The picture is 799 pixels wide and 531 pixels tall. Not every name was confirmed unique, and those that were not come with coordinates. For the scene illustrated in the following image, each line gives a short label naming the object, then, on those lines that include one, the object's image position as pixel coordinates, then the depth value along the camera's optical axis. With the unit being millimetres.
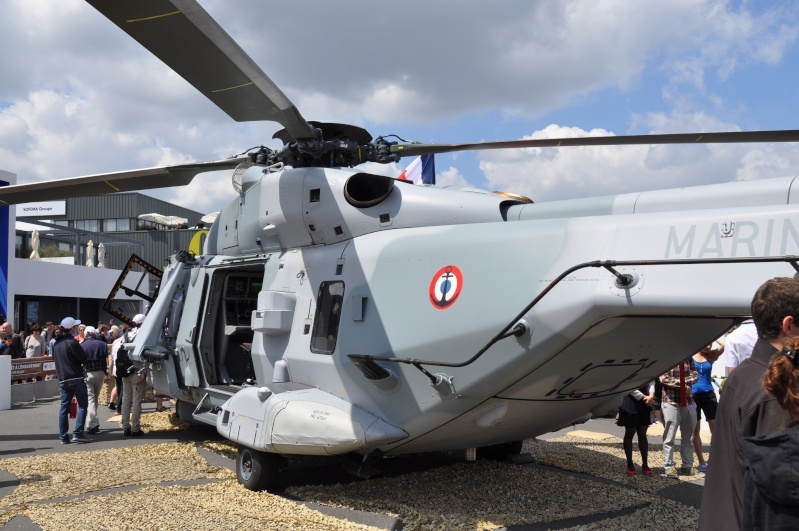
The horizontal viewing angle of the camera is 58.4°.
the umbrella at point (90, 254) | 28950
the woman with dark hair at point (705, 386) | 7910
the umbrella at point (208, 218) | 11172
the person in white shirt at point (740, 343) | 7219
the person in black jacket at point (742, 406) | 2389
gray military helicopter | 4332
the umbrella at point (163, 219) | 33928
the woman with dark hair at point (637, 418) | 7555
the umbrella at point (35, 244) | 25047
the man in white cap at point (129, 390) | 10477
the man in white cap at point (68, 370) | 9742
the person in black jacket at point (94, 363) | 10359
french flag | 13953
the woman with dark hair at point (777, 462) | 2168
